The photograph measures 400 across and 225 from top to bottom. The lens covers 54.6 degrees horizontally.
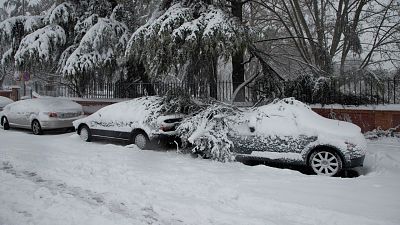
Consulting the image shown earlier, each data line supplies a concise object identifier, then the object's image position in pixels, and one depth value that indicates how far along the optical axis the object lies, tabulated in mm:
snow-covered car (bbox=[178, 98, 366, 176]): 8055
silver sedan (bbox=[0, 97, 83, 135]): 14492
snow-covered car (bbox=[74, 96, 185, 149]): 10695
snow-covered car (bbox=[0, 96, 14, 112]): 21828
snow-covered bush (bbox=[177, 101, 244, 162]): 9117
